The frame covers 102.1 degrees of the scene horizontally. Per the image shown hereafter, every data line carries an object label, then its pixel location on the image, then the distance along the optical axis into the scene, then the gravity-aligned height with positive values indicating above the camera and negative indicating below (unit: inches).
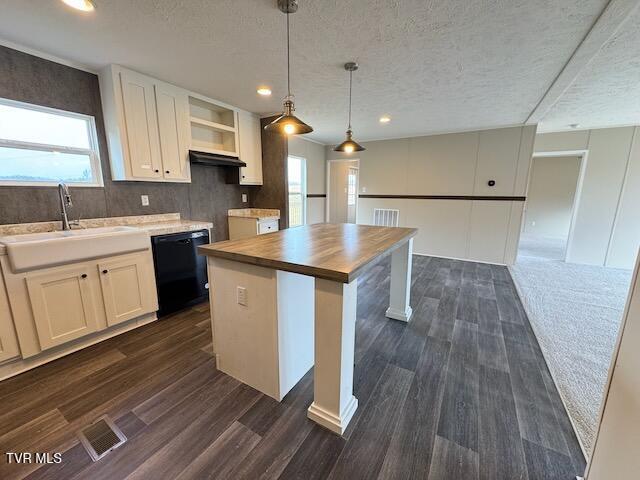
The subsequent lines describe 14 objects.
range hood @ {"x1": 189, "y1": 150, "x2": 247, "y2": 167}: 117.8 +17.3
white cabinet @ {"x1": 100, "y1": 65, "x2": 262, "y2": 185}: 95.1 +29.8
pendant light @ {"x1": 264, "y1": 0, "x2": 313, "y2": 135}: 71.8 +19.9
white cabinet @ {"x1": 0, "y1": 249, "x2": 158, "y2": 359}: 69.2 -31.3
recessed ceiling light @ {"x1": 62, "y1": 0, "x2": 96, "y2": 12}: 58.9 +43.7
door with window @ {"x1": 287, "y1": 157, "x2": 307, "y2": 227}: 213.0 +4.6
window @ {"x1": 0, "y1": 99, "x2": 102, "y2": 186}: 80.7 +15.9
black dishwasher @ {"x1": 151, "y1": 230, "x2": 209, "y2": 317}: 98.5 -29.7
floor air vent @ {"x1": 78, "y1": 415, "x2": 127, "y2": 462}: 50.6 -49.4
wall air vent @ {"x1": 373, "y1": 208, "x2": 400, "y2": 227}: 213.0 -15.7
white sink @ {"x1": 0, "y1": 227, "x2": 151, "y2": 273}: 66.5 -14.8
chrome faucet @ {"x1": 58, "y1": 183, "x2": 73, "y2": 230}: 84.1 -2.5
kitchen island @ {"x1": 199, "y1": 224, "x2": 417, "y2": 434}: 51.9 -26.3
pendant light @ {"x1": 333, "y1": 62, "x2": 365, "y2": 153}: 103.1 +20.6
